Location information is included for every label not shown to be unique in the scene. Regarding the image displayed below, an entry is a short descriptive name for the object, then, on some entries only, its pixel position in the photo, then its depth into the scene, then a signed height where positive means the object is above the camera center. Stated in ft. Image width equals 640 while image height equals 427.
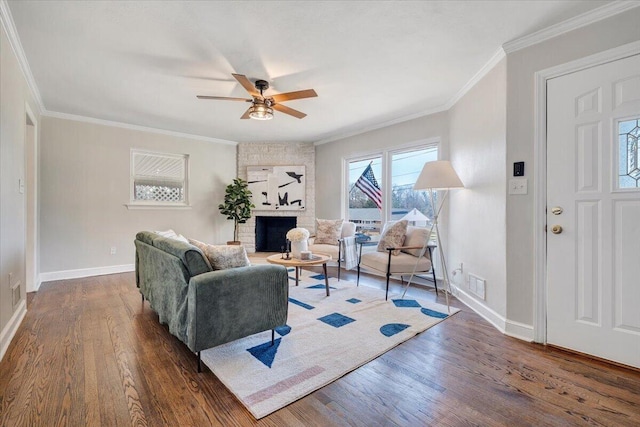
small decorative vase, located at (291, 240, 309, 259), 11.73 -1.44
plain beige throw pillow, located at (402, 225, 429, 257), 11.82 -1.10
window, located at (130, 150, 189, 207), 16.21 +1.95
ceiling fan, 9.18 +3.78
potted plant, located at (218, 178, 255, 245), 18.52 +0.57
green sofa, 6.09 -1.97
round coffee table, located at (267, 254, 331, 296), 10.57 -1.85
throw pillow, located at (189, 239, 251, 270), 6.89 -1.07
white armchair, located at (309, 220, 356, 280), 13.87 -1.75
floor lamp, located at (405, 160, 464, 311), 9.88 +1.17
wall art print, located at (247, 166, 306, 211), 19.45 +1.69
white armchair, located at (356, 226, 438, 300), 11.07 -1.84
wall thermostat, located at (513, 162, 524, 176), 7.87 +1.18
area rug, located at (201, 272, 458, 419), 5.61 -3.37
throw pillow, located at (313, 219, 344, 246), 15.76 -1.12
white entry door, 6.37 +0.01
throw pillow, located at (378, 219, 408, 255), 12.26 -1.05
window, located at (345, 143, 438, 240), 14.25 +1.38
